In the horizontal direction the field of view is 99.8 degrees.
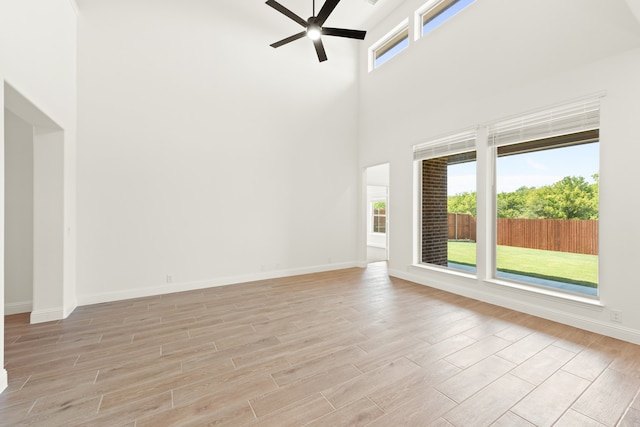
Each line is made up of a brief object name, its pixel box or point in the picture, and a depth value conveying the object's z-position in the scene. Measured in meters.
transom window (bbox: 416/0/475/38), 4.22
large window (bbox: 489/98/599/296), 3.01
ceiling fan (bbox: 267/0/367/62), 3.29
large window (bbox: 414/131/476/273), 4.14
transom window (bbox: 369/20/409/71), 5.17
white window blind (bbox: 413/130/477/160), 4.03
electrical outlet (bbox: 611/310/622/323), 2.63
